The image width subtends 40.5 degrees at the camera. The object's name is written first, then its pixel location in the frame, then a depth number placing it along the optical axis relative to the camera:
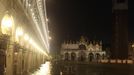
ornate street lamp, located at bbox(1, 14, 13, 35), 5.89
